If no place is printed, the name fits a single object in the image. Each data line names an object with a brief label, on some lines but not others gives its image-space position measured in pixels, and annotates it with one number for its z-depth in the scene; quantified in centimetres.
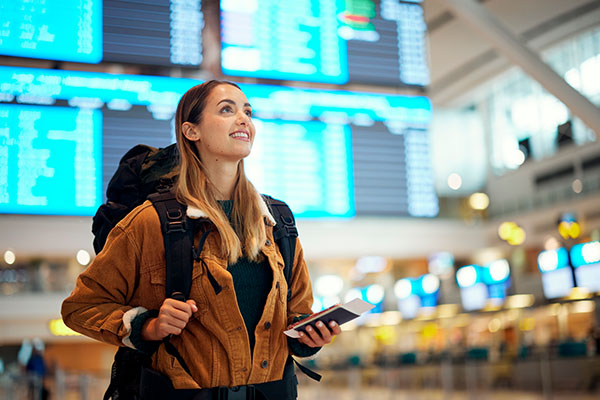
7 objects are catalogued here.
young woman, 191
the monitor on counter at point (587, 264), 1388
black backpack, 193
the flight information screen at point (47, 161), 557
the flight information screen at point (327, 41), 635
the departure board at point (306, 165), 662
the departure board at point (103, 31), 548
